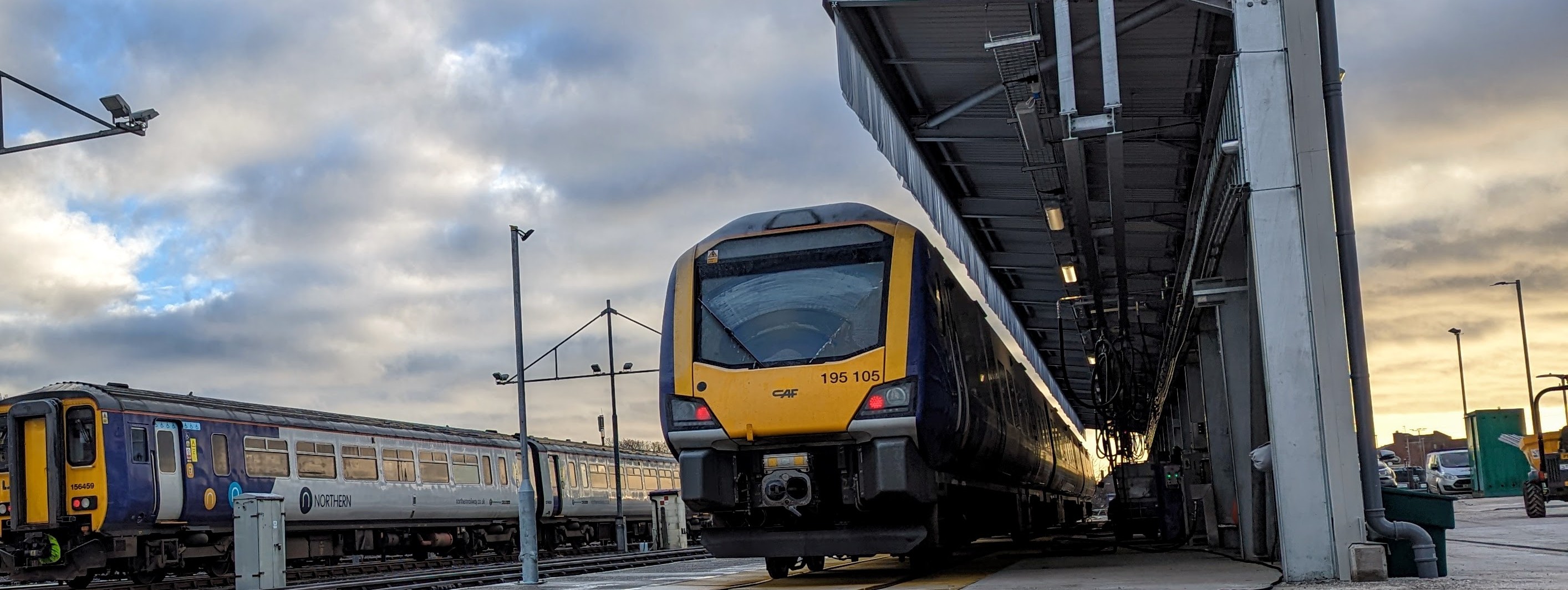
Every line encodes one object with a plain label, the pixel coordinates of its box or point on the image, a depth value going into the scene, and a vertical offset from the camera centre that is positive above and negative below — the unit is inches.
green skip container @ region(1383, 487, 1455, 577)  372.2 -32.8
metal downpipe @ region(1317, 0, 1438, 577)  366.9 +25.7
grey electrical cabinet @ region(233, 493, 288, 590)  613.3 -32.2
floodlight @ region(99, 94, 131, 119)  571.2 +155.5
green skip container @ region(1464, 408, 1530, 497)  1249.4 -55.5
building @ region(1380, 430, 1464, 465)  4680.1 -182.1
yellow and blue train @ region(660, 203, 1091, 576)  415.2 +15.3
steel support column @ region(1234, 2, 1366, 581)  365.1 +33.8
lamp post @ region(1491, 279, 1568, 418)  1396.4 +32.9
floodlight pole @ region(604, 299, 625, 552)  1123.3 -0.8
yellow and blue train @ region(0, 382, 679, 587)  667.4 -3.7
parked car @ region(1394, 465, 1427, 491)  2130.9 -129.1
